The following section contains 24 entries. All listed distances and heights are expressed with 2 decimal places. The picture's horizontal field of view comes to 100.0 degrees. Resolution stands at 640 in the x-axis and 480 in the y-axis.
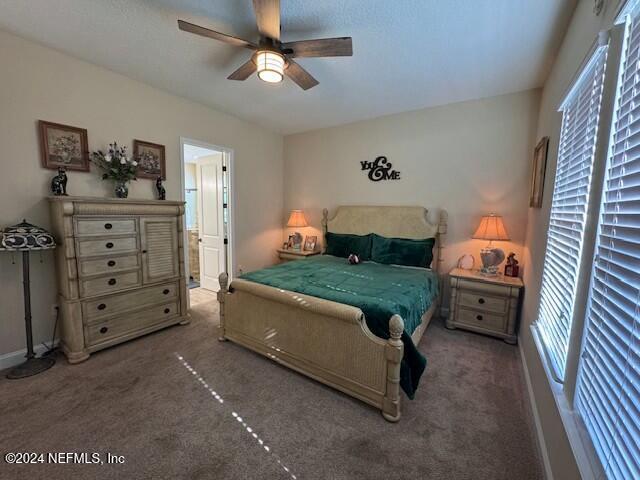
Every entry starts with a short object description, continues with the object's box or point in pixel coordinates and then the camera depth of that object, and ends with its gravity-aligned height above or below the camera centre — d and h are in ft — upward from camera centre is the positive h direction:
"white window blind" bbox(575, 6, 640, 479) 2.40 -0.97
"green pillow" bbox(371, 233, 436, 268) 10.82 -1.58
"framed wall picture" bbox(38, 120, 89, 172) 7.66 +1.80
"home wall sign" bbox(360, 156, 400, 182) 12.47 +2.05
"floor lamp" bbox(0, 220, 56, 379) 6.70 -1.07
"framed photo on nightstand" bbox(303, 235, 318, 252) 14.94 -1.75
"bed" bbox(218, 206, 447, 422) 5.85 -3.05
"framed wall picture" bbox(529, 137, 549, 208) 7.54 +1.32
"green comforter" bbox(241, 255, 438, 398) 6.14 -2.17
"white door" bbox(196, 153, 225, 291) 13.62 -0.51
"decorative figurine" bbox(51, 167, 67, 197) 7.66 +0.67
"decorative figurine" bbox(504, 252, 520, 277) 9.73 -1.87
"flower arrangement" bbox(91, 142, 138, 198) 8.64 +1.36
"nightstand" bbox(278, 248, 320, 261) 14.25 -2.29
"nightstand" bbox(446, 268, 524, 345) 9.04 -3.11
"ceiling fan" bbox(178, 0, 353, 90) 5.43 +3.69
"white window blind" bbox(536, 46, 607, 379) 4.29 +0.17
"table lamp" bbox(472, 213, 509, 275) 9.50 -0.76
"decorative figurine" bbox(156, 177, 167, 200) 10.12 +0.74
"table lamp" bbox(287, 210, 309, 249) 14.37 -0.46
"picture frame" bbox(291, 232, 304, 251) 15.12 -1.69
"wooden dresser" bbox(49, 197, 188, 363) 7.61 -1.92
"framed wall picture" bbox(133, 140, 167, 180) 9.64 +1.83
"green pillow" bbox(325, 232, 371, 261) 12.07 -1.52
